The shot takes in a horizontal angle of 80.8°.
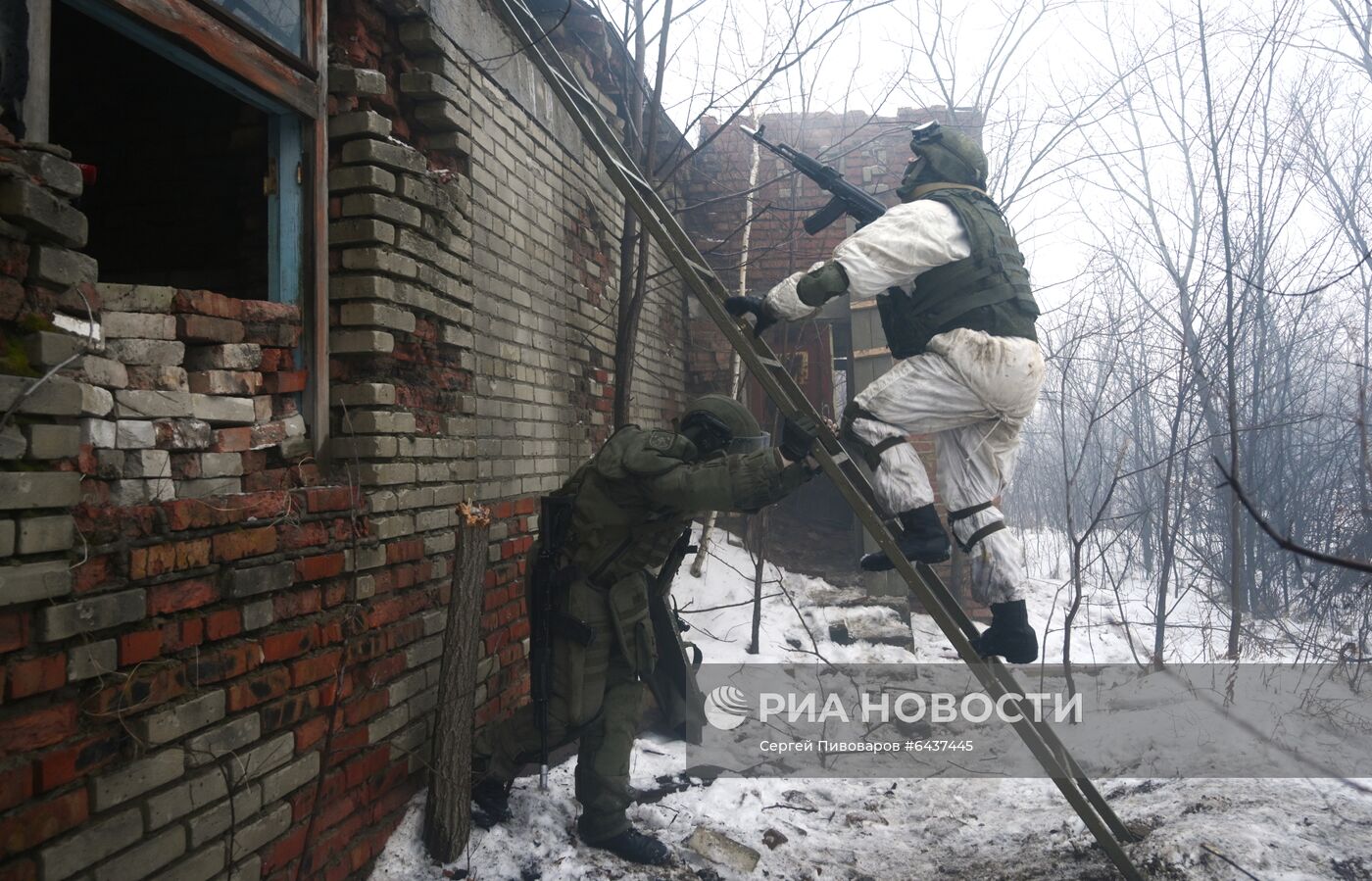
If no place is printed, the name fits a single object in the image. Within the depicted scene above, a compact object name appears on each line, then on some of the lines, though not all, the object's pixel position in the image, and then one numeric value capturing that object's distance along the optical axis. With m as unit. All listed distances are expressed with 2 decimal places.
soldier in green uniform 2.95
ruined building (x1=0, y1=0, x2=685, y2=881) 1.65
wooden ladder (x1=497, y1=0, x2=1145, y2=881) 2.77
